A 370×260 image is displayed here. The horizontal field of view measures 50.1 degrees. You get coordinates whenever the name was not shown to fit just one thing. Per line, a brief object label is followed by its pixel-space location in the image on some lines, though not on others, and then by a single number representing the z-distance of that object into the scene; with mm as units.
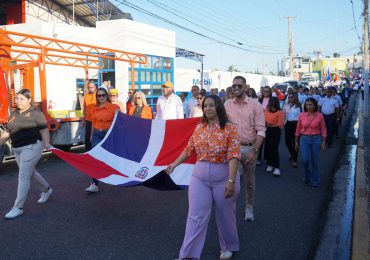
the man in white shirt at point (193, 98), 10719
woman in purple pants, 3693
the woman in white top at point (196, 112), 8008
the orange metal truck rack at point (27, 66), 9164
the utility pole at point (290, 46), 52031
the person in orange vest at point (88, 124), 7969
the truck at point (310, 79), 54756
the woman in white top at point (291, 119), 9719
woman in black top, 5535
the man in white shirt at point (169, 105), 8383
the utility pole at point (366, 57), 23184
